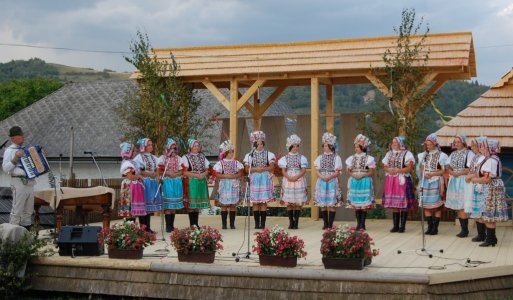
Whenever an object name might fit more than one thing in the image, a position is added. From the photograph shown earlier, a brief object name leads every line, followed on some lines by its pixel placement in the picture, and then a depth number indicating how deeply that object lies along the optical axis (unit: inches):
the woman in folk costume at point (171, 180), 443.5
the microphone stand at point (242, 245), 328.8
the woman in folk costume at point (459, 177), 418.9
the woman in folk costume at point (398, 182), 438.0
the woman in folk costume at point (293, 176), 458.0
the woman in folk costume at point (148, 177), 424.8
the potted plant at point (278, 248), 303.4
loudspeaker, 342.6
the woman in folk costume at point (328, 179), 446.9
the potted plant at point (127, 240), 329.1
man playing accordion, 375.9
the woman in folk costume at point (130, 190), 414.3
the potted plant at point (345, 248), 292.2
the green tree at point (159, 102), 547.8
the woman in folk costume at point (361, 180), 439.2
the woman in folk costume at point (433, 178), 430.9
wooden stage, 284.8
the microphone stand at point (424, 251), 332.0
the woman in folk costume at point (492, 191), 364.8
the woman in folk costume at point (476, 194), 373.7
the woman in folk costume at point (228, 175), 461.4
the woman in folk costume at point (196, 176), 449.7
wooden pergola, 490.9
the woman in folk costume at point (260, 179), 456.1
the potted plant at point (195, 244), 317.7
